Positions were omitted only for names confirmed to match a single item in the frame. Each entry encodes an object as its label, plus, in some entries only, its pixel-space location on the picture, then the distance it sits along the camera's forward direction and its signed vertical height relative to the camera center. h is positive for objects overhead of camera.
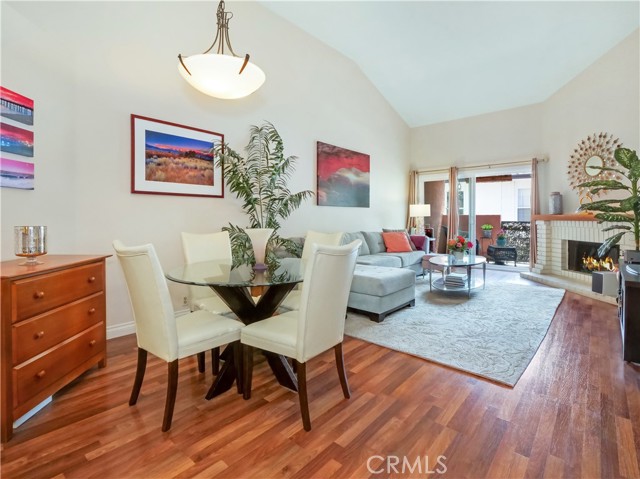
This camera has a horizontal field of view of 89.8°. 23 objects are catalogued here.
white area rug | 2.50 -0.90
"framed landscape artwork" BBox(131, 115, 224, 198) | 3.13 +0.83
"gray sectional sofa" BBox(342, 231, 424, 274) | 4.92 -0.28
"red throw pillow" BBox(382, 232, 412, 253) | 5.75 -0.09
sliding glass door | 6.98 +0.84
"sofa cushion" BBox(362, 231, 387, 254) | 5.59 -0.07
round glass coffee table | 4.35 -0.57
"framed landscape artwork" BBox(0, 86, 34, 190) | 2.14 +0.69
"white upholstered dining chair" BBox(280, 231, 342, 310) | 2.56 -0.08
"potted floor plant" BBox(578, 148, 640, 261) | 2.97 +0.32
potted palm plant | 3.69 +0.68
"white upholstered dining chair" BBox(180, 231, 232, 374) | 2.37 -0.17
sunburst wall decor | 4.78 +1.25
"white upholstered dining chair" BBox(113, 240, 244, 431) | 1.68 -0.50
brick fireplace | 4.90 -0.13
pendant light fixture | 2.29 +1.23
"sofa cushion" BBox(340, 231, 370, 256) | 5.10 +0.00
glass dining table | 1.95 -0.37
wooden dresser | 1.59 -0.52
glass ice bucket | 1.88 -0.02
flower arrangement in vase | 4.56 -0.13
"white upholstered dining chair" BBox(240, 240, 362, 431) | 1.69 -0.51
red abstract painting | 5.20 +1.08
